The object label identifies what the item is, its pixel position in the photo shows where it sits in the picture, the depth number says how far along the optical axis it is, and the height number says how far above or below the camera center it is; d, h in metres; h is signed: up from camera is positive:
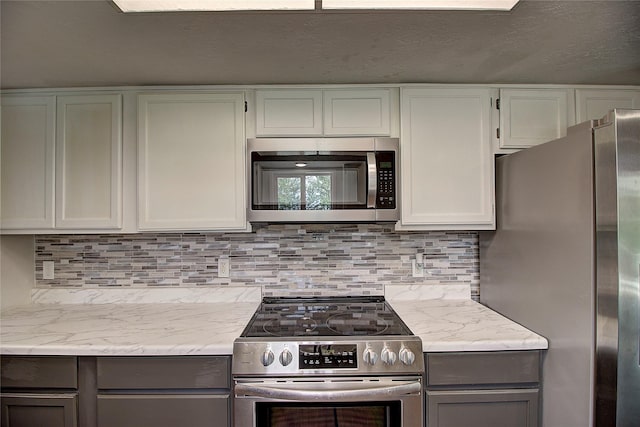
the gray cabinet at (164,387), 1.41 -0.69
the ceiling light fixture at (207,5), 1.13 +0.68
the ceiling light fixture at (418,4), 1.12 +0.67
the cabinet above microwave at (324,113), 1.80 +0.52
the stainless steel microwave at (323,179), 1.73 +0.18
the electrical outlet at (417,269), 2.09 -0.33
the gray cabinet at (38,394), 1.42 -0.72
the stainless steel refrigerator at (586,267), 1.09 -0.19
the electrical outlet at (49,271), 2.07 -0.32
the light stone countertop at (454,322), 1.43 -0.51
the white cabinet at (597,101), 1.81 +0.58
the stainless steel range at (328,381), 1.38 -0.66
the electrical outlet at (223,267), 2.07 -0.30
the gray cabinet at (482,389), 1.43 -0.72
